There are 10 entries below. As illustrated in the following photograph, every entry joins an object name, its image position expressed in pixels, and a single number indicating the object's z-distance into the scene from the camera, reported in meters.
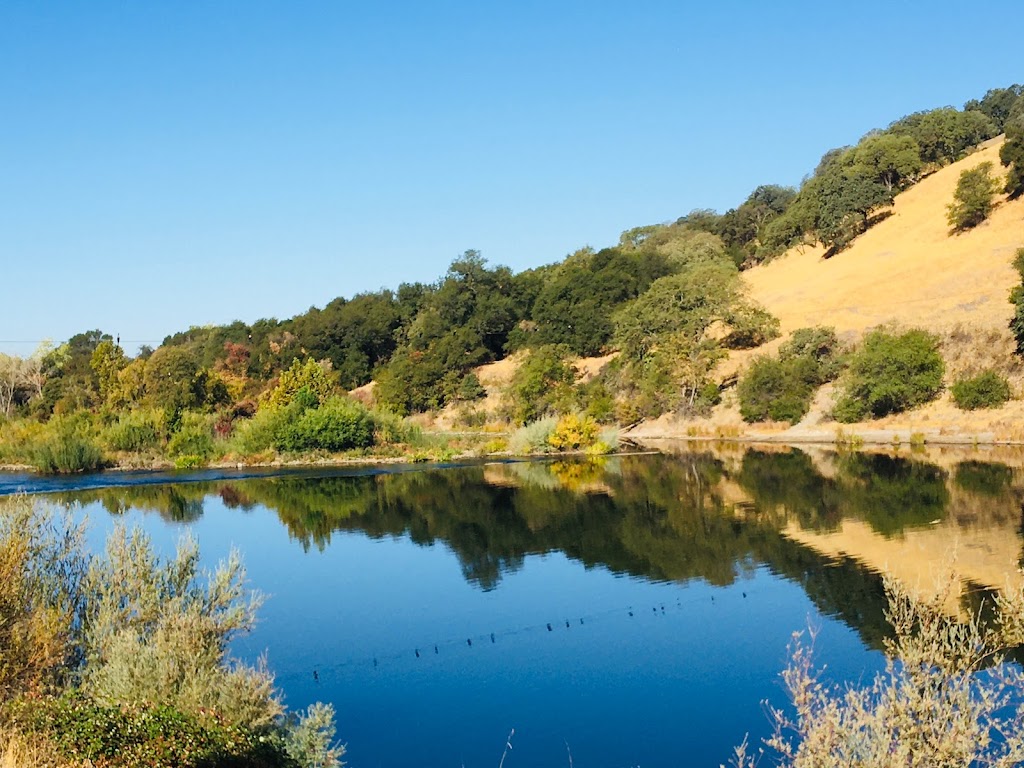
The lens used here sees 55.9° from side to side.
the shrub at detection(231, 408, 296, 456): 55.53
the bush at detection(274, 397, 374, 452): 54.88
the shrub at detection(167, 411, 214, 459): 55.33
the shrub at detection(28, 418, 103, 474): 52.03
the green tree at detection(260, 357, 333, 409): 63.14
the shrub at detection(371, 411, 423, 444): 57.31
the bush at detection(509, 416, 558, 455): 54.66
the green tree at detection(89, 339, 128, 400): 74.44
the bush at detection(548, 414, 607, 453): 54.44
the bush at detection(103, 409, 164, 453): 55.62
